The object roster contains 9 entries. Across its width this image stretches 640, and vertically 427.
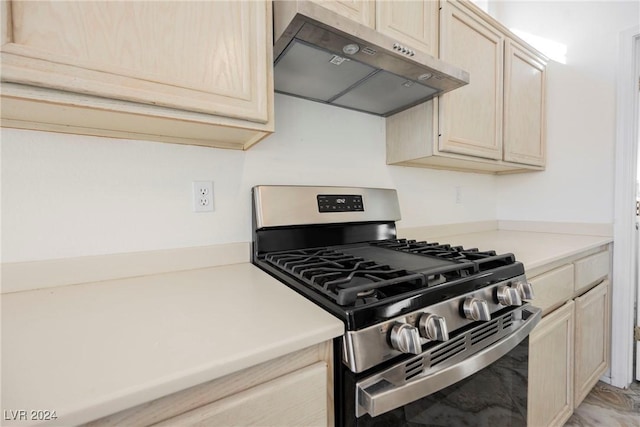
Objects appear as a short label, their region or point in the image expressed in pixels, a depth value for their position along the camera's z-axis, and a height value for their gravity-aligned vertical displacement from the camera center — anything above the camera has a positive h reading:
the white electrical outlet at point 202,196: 1.01 +0.04
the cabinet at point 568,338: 1.09 -0.63
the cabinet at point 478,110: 1.30 +0.48
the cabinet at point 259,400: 0.42 -0.32
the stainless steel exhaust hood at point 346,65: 0.79 +0.48
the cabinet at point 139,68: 0.56 +0.32
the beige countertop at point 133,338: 0.37 -0.24
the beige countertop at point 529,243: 1.15 -0.22
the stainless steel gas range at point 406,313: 0.56 -0.26
